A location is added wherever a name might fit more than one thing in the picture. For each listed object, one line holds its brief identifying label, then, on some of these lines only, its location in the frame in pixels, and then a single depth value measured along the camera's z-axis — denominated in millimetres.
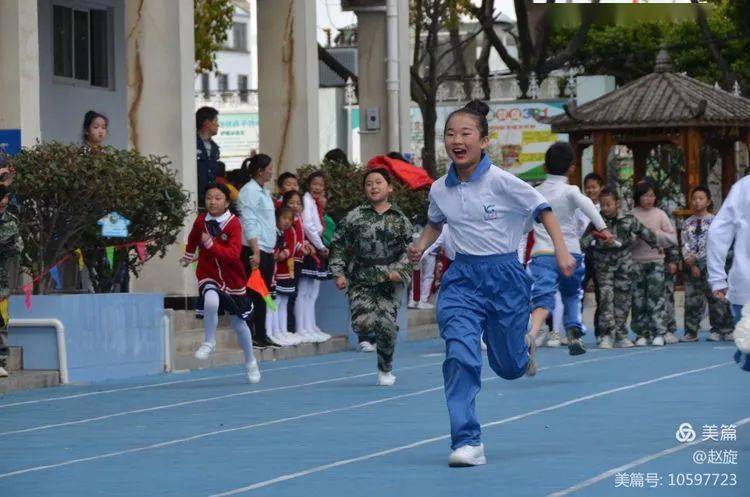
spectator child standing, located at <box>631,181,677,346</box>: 22062
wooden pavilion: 29969
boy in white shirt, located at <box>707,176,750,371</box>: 10680
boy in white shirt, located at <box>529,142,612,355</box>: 17234
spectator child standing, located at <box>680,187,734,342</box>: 22969
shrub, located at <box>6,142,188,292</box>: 16781
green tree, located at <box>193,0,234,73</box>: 35062
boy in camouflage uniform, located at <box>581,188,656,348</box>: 21516
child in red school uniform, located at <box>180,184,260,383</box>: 16781
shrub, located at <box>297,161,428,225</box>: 23766
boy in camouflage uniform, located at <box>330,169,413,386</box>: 16297
